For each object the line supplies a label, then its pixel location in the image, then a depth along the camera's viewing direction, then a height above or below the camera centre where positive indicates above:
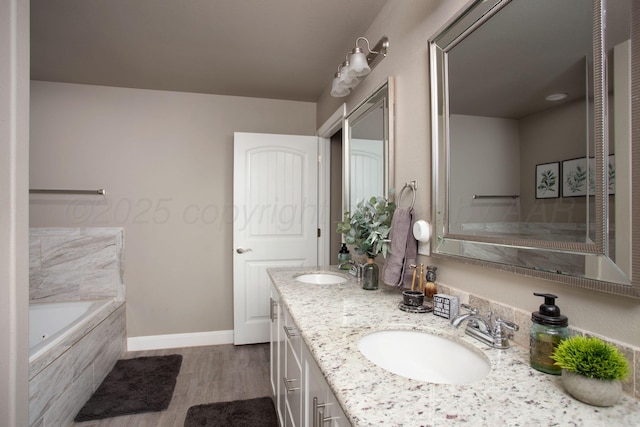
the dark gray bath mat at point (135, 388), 2.00 -1.20
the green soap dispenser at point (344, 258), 2.19 -0.29
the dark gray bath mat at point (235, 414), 1.87 -1.20
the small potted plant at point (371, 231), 1.54 -0.08
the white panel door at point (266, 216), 2.97 +0.00
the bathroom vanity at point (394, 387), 0.59 -0.36
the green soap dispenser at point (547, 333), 0.72 -0.27
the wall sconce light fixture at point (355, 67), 1.65 +0.79
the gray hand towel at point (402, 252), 1.40 -0.16
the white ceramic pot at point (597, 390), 0.60 -0.33
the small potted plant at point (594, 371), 0.59 -0.29
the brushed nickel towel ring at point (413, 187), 1.46 +0.14
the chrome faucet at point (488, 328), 0.87 -0.32
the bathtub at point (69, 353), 1.62 -0.87
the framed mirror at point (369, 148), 1.67 +0.41
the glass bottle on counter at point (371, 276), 1.61 -0.30
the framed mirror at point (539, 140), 0.68 +0.21
